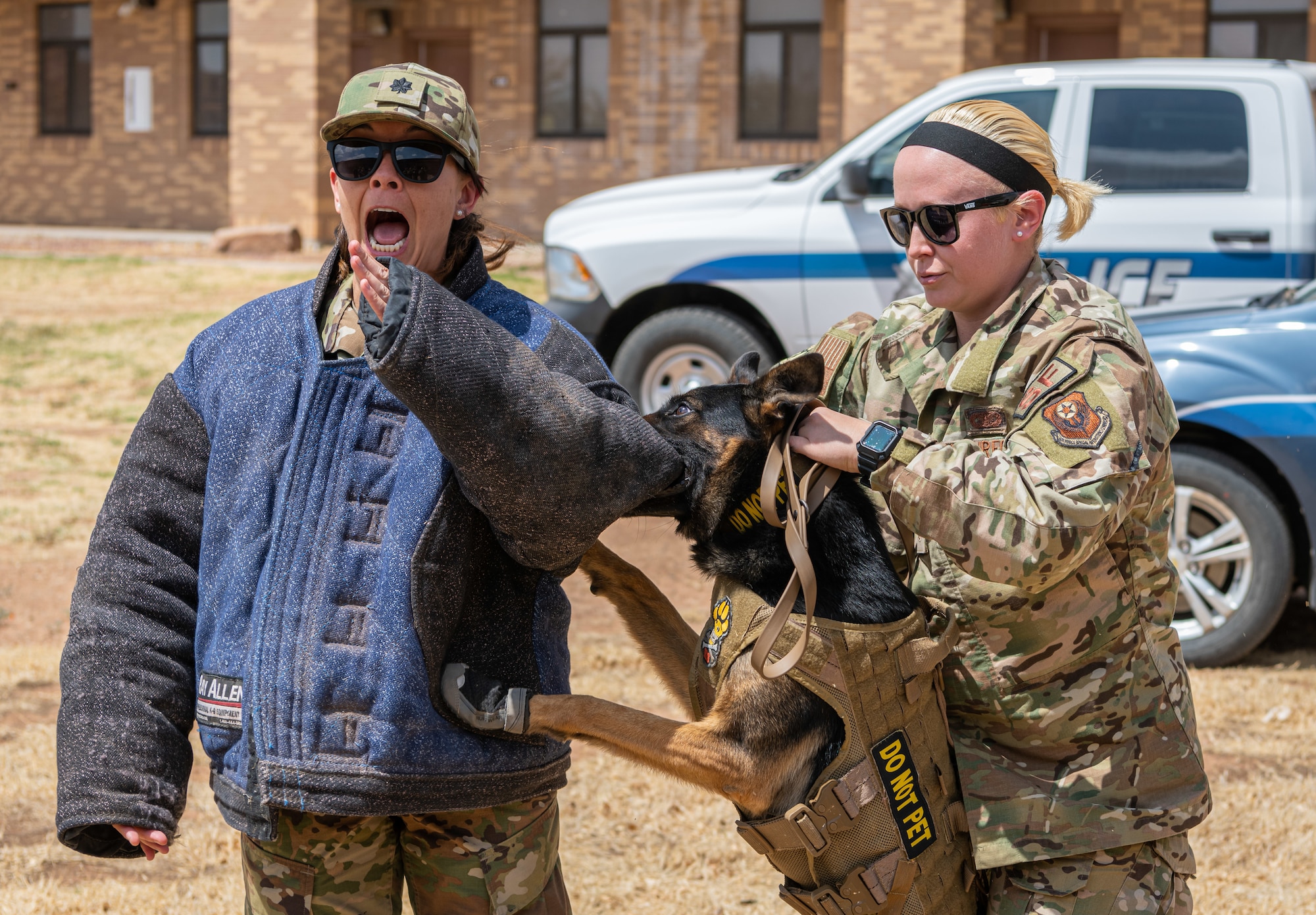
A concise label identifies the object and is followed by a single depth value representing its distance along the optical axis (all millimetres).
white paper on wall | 22625
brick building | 17562
